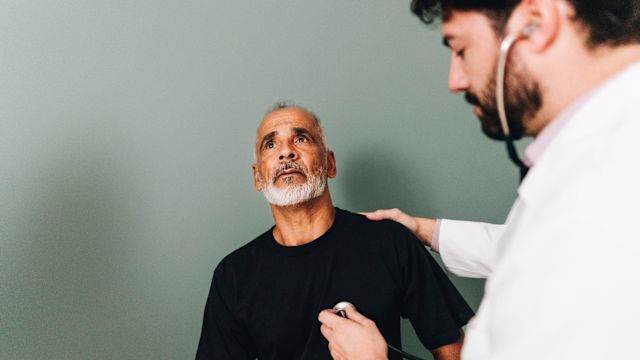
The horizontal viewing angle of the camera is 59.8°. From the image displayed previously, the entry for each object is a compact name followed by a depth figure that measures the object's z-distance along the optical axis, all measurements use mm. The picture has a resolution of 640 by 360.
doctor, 518
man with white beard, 1349
